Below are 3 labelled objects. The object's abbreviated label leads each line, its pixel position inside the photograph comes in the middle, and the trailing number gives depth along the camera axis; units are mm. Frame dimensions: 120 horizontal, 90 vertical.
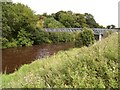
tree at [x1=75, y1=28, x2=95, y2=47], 9033
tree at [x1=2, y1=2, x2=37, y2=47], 12567
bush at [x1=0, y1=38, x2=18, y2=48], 11731
